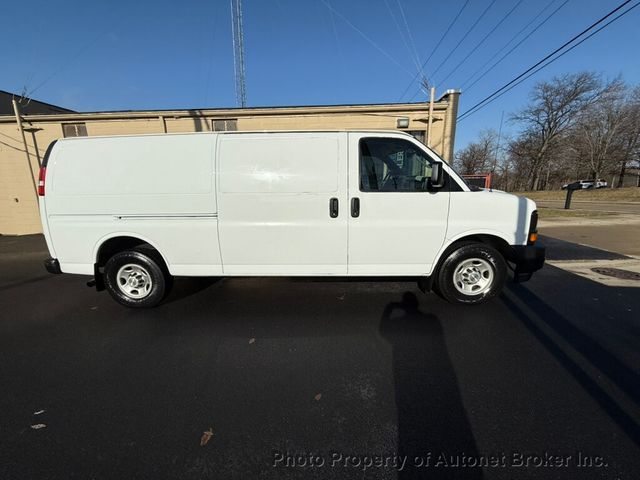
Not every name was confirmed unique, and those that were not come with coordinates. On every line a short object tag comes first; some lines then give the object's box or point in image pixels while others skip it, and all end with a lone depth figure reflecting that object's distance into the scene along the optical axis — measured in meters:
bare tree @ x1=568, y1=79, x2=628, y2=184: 37.97
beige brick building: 11.04
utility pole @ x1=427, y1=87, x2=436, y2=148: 10.60
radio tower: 14.79
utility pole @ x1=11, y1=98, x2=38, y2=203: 10.77
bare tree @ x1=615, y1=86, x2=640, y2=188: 37.25
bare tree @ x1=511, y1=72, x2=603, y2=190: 41.16
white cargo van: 3.73
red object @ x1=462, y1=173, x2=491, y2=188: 12.22
